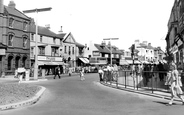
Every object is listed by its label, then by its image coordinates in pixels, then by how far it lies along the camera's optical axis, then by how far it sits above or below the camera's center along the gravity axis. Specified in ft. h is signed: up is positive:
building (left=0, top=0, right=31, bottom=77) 107.55 +16.11
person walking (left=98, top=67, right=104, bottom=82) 66.90 -2.70
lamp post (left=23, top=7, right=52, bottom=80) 69.35 +20.14
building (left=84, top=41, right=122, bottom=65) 194.25 +13.06
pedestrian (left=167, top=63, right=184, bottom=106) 27.55 -2.64
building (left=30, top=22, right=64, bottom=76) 130.41 +13.03
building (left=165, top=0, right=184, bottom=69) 59.17 +13.52
